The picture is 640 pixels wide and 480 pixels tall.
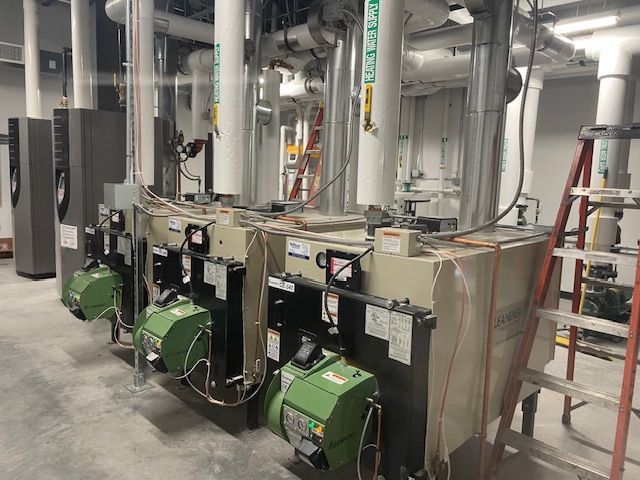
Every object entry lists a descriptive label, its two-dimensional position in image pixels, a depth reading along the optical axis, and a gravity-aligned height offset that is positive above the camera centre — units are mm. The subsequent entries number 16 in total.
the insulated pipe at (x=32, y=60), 4891 +1108
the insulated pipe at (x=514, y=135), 4305 +454
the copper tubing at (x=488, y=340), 1767 -591
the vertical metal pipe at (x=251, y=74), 3229 +708
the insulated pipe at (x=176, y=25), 3543 +1186
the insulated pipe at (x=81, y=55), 4109 +1007
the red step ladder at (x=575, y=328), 1604 -543
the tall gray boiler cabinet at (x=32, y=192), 4875 -250
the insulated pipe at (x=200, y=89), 4305 +794
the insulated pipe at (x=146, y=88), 2556 +452
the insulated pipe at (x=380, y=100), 1778 +307
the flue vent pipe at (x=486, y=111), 2080 +325
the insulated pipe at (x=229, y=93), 2365 +410
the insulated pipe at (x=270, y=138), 3545 +286
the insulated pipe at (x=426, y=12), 2676 +989
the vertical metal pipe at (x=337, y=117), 2900 +377
